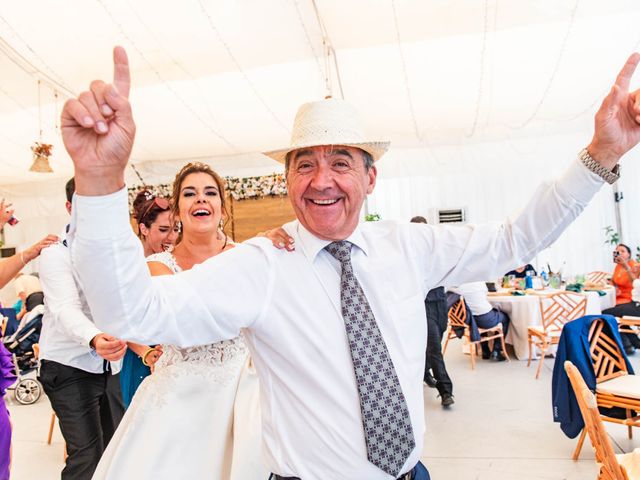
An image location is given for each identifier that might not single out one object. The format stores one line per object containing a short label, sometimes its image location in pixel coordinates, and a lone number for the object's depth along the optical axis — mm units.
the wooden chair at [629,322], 4551
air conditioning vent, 10125
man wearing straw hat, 1111
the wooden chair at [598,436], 1816
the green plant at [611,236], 9305
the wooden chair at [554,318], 5221
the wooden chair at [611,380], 2959
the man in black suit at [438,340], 4398
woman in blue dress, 2855
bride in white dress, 1684
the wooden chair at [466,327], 5582
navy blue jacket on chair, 3098
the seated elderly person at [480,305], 5289
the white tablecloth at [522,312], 5836
